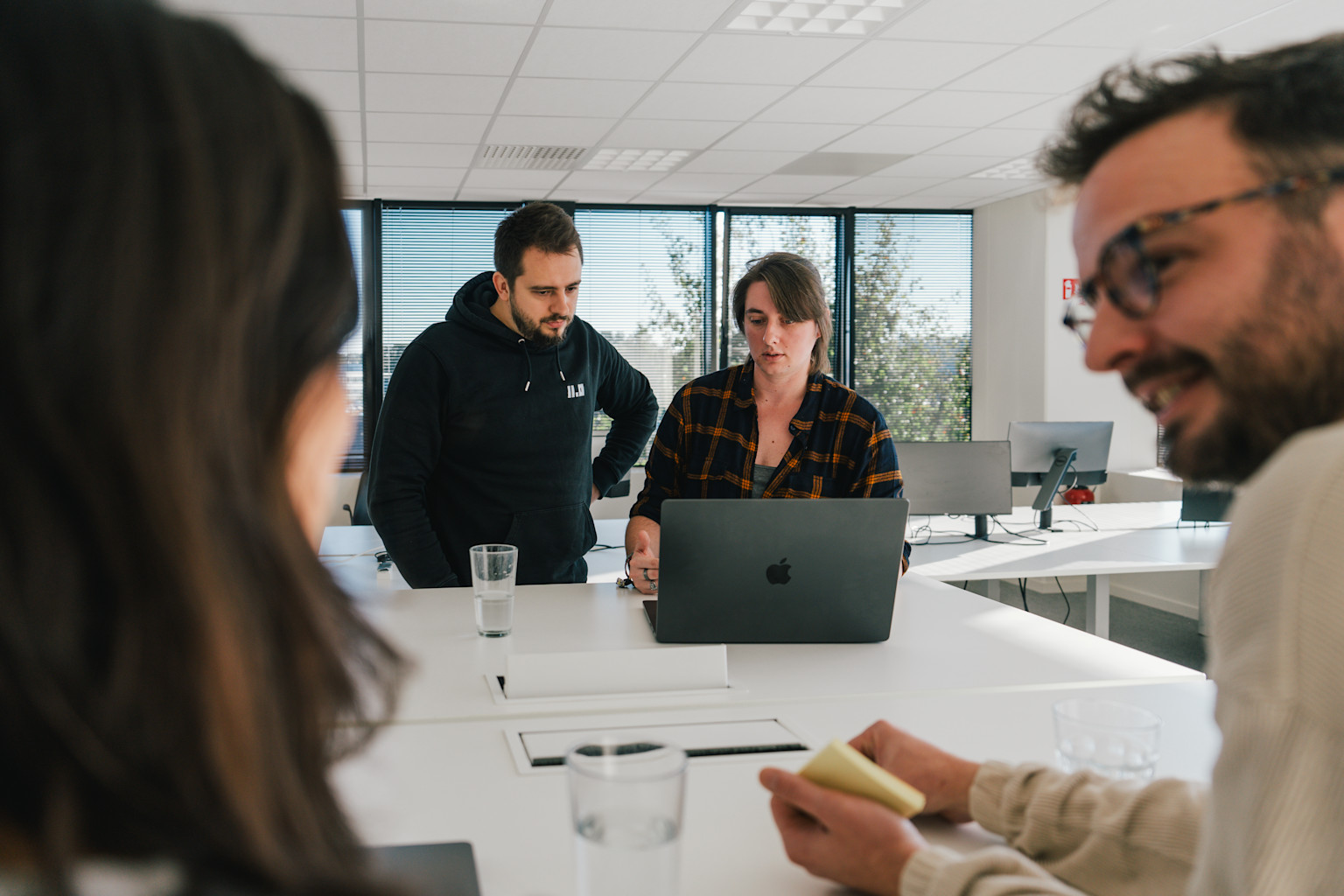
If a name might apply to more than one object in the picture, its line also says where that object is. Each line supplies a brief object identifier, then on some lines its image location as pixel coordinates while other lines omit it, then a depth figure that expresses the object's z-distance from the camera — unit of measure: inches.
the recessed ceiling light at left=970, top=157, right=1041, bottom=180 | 224.2
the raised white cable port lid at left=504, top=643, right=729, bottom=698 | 52.2
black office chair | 163.2
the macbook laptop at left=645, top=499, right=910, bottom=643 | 60.7
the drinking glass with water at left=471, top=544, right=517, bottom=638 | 63.8
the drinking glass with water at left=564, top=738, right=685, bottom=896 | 27.6
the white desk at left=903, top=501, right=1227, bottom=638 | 130.8
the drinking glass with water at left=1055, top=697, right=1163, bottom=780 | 38.8
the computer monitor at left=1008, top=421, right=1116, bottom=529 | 171.0
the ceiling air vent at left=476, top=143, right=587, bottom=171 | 208.2
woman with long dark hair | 13.3
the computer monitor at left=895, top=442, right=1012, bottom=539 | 152.0
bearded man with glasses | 19.4
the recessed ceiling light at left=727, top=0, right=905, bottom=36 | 135.1
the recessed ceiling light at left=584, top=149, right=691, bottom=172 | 214.4
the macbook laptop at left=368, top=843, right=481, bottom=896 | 31.0
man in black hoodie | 88.9
